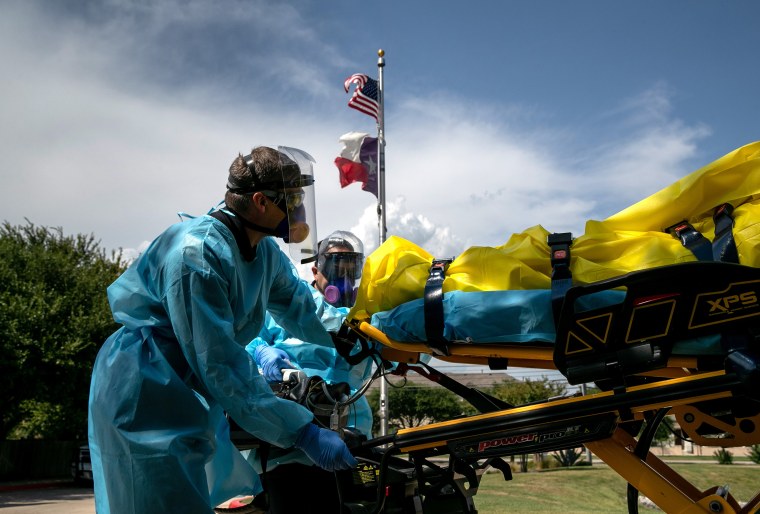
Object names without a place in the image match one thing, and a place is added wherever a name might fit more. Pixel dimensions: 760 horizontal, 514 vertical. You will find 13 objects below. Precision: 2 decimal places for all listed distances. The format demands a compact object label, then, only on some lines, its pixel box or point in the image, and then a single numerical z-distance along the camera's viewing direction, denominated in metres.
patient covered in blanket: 2.32
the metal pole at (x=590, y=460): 14.83
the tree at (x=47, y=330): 19.23
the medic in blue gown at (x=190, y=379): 2.39
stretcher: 2.15
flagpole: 14.42
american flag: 14.78
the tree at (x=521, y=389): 19.56
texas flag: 14.69
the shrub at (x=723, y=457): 12.80
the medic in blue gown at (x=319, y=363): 3.26
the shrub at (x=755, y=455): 12.93
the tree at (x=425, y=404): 28.45
